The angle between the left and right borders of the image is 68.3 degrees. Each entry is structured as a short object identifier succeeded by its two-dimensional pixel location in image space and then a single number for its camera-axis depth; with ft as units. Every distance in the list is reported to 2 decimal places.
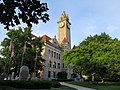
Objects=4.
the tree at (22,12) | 13.49
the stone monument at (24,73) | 36.67
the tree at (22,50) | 59.28
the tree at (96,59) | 52.97
